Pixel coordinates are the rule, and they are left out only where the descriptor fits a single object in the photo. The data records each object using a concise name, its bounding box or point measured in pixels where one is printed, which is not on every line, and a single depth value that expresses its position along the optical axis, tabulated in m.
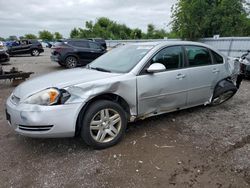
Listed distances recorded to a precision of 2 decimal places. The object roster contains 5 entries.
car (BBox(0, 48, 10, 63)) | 12.14
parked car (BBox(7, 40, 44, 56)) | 19.39
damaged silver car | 2.86
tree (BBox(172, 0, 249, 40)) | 18.41
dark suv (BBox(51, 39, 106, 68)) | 11.54
